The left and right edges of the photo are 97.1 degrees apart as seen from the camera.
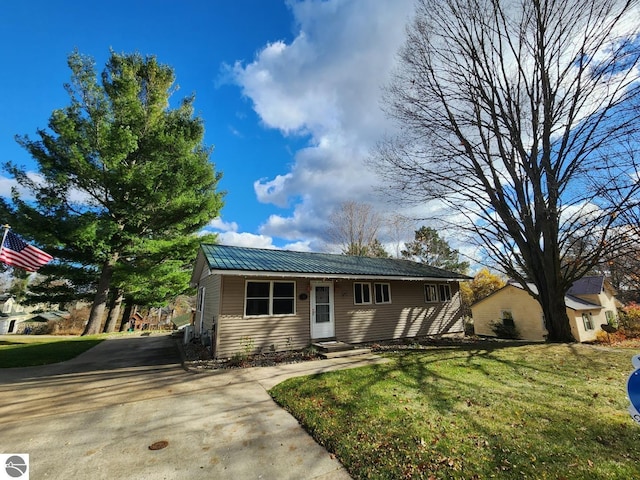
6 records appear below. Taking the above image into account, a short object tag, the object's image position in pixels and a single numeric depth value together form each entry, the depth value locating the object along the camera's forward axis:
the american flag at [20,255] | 7.75
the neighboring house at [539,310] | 23.20
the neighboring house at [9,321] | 40.05
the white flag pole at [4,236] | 7.61
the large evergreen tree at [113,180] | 14.91
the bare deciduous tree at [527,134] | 9.97
